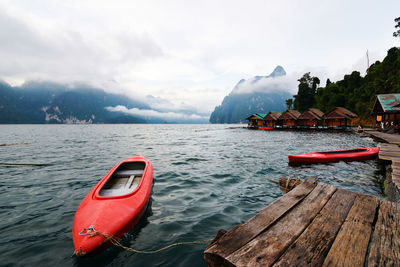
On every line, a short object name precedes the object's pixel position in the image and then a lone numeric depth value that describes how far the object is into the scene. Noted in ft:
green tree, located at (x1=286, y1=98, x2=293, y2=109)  245.18
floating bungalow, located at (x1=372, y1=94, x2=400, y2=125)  85.35
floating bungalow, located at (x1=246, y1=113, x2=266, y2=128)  205.46
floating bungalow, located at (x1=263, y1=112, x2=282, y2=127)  183.32
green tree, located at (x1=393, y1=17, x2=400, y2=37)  125.57
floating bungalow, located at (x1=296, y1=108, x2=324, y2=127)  151.33
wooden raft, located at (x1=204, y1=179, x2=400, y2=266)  6.17
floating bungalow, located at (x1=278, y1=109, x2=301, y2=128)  167.66
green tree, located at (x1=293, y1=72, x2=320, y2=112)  224.08
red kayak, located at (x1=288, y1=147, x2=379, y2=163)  36.50
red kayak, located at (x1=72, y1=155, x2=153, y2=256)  10.65
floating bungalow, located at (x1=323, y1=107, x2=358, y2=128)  141.08
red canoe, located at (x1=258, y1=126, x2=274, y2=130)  184.85
